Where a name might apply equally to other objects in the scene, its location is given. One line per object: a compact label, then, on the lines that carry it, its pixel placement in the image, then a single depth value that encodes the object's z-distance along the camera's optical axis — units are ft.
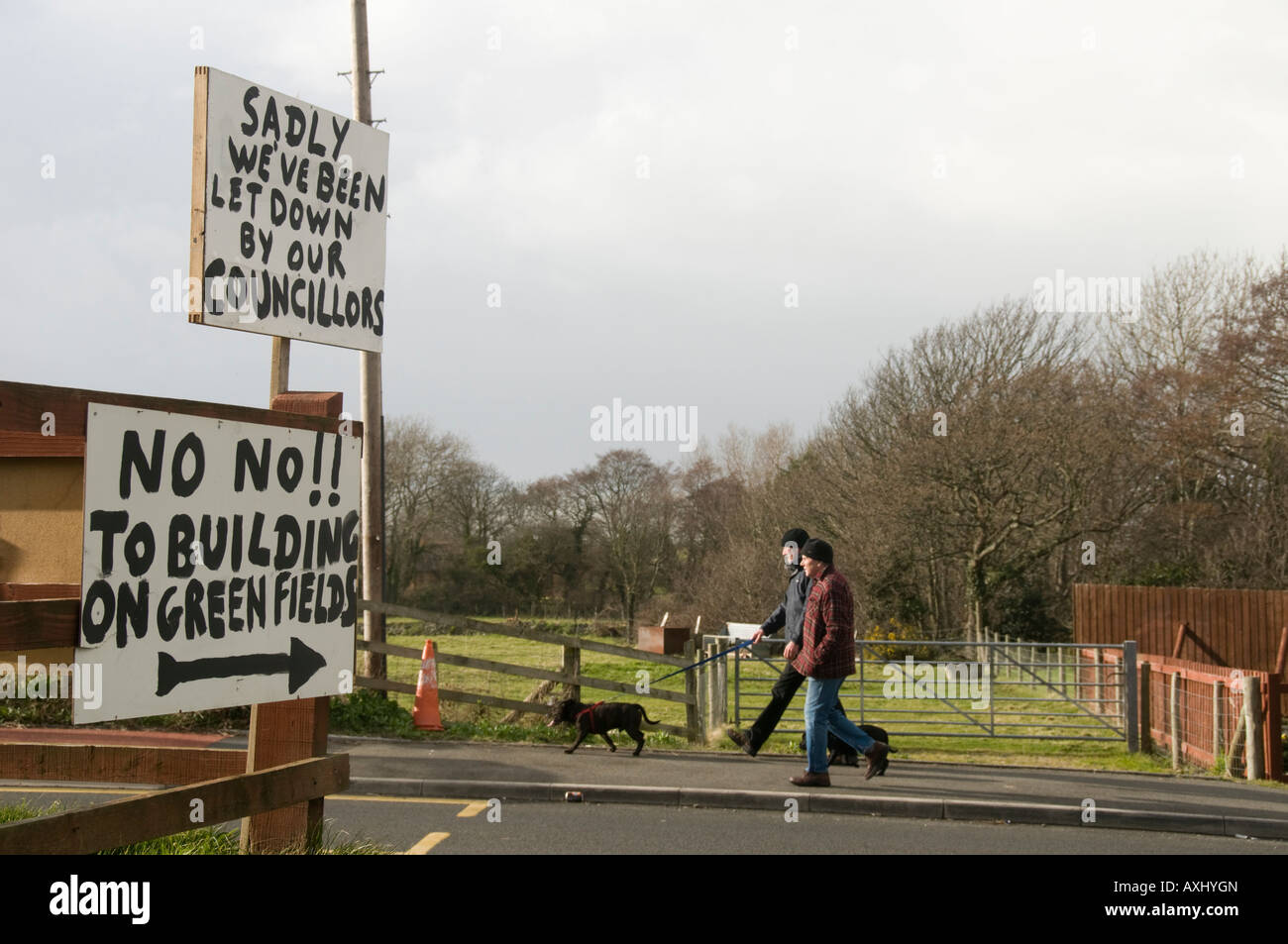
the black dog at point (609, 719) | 33.96
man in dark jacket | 30.94
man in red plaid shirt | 28.48
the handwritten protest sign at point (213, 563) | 11.67
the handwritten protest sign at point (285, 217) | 14.52
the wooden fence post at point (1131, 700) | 39.96
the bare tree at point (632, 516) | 144.36
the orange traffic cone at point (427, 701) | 37.45
